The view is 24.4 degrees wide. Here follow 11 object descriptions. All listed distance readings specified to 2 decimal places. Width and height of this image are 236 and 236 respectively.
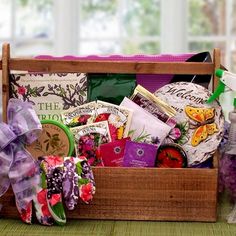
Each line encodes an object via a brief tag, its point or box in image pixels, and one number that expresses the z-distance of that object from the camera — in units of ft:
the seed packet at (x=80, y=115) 3.60
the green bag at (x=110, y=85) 3.72
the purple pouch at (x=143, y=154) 3.48
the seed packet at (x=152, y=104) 3.60
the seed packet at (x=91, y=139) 3.50
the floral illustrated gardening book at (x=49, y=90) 3.68
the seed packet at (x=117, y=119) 3.57
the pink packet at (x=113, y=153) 3.51
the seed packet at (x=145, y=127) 3.53
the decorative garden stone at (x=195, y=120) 3.51
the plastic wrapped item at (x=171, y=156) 3.48
